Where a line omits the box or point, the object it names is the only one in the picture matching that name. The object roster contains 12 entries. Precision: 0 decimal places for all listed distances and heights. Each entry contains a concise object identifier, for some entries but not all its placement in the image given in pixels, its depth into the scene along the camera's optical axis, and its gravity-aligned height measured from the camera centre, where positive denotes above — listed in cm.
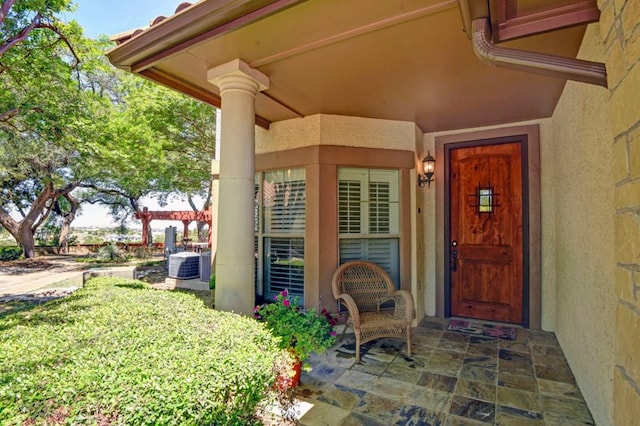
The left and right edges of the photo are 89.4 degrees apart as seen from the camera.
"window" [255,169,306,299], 414 -8
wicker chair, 325 -86
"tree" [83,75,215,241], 852 +248
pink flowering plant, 252 -84
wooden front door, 427 -9
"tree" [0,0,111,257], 520 +270
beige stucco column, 270 +26
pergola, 1154 +29
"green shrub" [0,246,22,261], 1265 -117
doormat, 388 -131
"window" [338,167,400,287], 414 +11
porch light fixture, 445 +76
